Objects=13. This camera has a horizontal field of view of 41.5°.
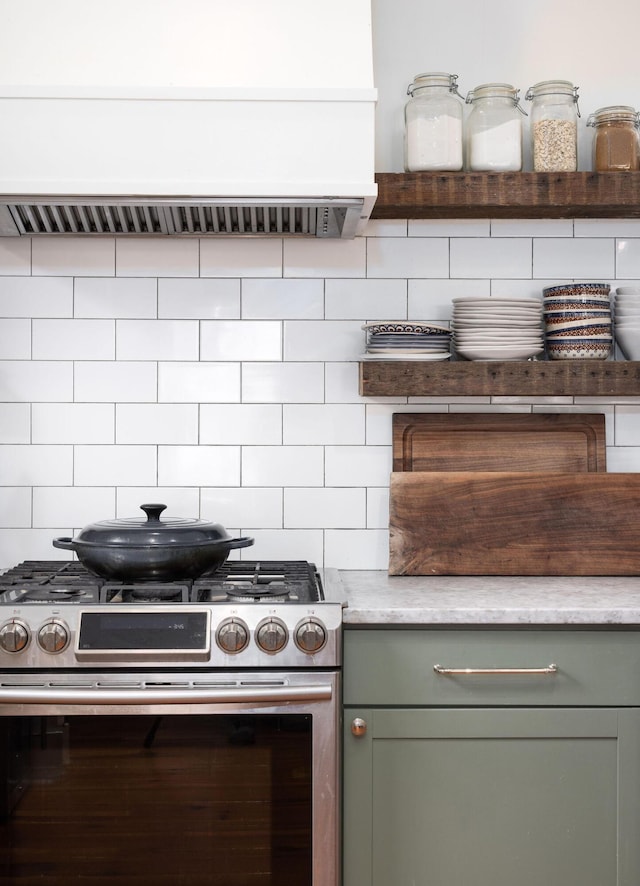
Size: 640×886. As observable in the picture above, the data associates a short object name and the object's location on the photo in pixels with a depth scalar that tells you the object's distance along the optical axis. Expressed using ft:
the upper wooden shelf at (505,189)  7.41
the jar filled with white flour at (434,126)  7.48
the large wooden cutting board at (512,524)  7.59
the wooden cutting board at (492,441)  8.02
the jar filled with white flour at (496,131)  7.50
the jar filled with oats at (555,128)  7.54
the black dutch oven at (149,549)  6.20
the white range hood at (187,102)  6.48
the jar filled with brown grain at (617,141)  7.57
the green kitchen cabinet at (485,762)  6.08
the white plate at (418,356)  7.44
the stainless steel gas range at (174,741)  5.80
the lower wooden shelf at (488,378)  7.46
